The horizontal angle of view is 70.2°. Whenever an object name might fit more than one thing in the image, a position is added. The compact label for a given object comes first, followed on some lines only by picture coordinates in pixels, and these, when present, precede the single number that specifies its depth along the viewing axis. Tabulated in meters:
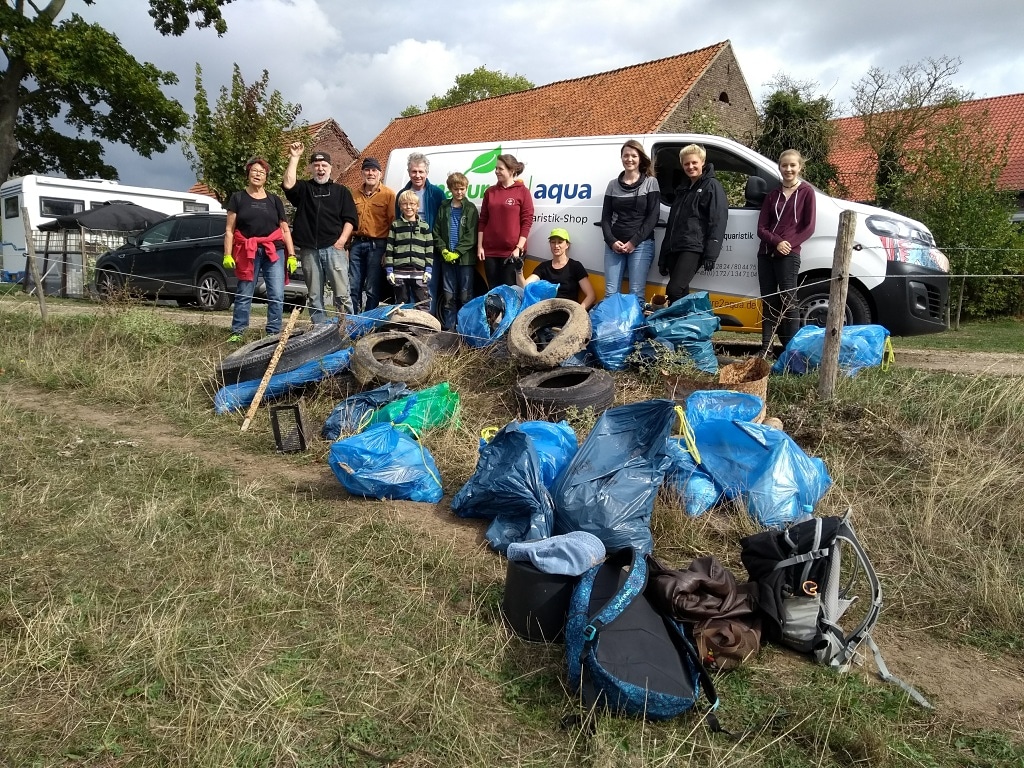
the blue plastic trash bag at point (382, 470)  4.02
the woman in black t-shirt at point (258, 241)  6.91
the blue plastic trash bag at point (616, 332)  5.64
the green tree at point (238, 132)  16.73
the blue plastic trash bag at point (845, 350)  5.42
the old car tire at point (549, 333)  5.50
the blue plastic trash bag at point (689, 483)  3.78
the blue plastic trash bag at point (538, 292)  6.35
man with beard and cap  7.07
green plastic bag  4.96
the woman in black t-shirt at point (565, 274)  6.70
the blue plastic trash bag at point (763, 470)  3.67
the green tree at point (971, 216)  13.13
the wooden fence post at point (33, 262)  8.98
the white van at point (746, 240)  6.16
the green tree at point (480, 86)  46.88
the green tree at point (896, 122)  17.44
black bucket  2.68
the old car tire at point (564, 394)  4.98
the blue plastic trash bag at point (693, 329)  5.48
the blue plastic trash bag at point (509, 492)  3.43
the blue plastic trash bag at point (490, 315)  6.26
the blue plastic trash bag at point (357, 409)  5.07
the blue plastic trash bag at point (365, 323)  6.59
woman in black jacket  6.07
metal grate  4.90
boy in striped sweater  6.92
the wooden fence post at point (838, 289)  4.61
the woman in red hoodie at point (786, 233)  5.80
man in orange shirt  7.19
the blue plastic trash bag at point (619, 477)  3.23
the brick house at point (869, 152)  19.64
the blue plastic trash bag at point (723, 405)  4.34
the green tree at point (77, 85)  21.14
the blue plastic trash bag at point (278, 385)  5.87
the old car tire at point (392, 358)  5.66
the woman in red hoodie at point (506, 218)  6.84
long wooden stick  5.58
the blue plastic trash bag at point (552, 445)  3.76
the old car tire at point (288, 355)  5.94
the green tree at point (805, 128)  19.47
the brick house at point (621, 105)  20.69
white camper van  17.56
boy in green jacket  7.01
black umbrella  14.85
